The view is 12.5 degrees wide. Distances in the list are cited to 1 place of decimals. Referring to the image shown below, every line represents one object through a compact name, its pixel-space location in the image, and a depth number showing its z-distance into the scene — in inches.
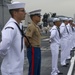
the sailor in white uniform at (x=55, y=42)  395.9
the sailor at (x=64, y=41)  522.0
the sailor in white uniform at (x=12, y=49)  184.4
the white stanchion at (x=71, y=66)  422.0
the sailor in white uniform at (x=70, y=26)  589.6
